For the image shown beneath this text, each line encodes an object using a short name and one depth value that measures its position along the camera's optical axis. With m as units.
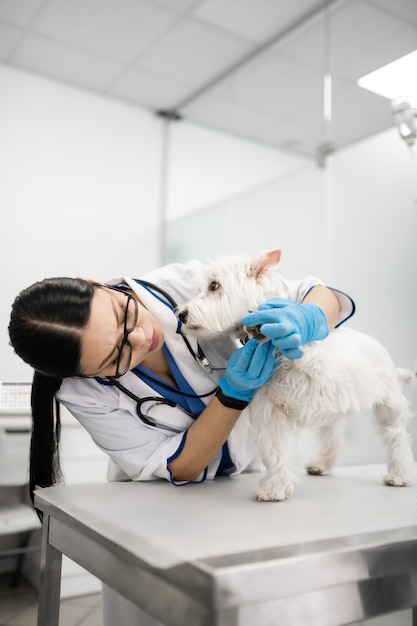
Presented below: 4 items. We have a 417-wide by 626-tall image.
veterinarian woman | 0.96
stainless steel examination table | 0.54
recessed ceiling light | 1.78
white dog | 0.96
